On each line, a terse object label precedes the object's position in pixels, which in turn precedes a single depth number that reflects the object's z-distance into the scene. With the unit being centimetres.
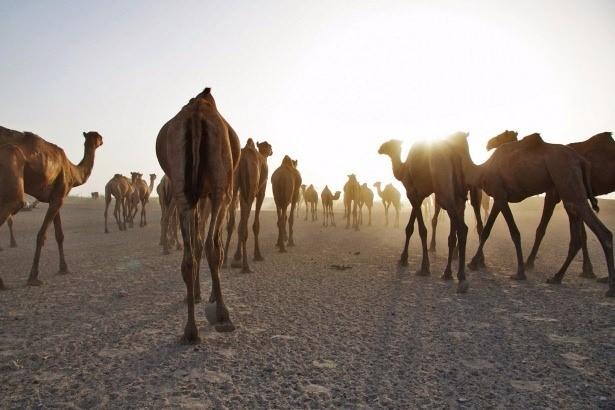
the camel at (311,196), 3469
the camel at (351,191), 2589
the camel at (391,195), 3008
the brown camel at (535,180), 670
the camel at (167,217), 1149
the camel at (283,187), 1190
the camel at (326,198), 2960
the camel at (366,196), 2854
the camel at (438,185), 688
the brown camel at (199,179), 393
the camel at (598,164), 752
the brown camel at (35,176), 653
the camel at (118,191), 2044
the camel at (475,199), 857
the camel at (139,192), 2312
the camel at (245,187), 854
